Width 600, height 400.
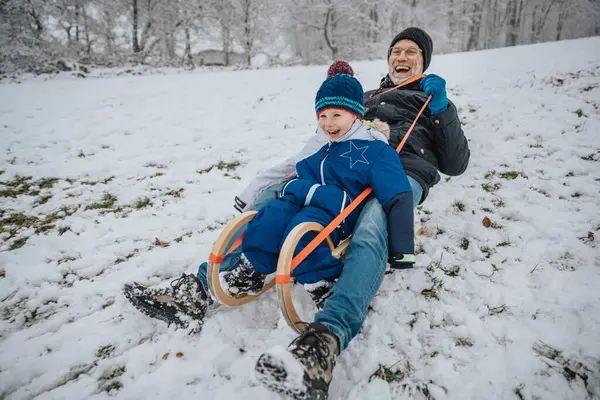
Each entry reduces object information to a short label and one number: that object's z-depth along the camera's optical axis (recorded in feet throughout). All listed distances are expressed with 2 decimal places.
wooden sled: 5.25
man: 4.37
